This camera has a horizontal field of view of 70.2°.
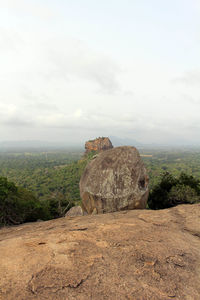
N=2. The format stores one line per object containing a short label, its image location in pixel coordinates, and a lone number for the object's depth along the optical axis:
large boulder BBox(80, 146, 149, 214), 10.10
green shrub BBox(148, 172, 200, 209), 14.51
